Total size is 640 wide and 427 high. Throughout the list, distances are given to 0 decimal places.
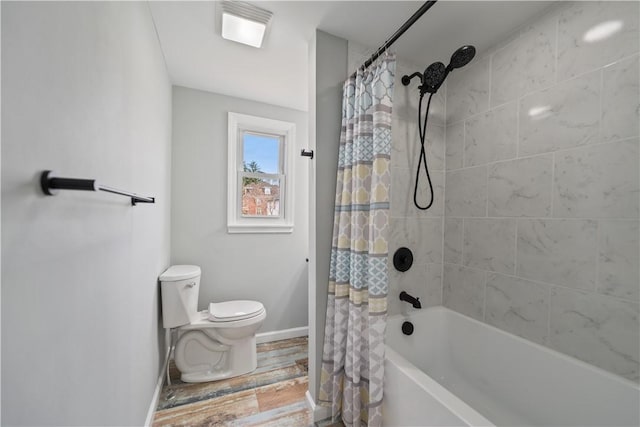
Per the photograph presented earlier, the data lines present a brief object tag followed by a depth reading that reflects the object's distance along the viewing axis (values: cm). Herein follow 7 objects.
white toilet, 166
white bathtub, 98
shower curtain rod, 101
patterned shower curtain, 121
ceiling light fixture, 127
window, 225
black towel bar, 48
